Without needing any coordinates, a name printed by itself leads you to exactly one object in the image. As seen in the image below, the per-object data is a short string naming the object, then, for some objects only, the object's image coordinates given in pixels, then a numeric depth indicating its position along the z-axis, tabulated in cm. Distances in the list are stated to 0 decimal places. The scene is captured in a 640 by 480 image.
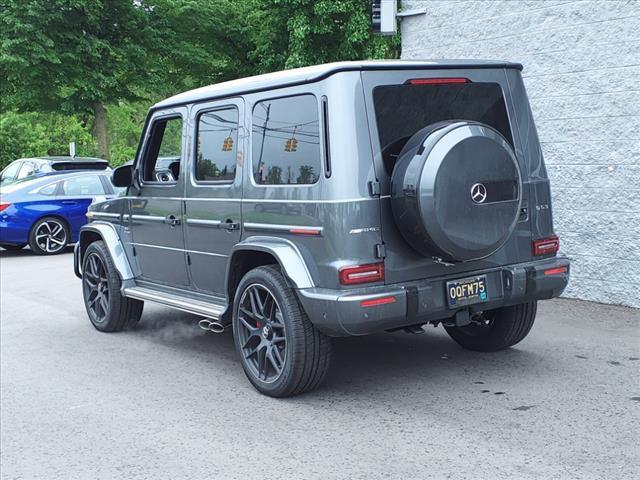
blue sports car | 1347
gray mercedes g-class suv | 445
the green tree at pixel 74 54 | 2172
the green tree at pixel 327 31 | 2194
